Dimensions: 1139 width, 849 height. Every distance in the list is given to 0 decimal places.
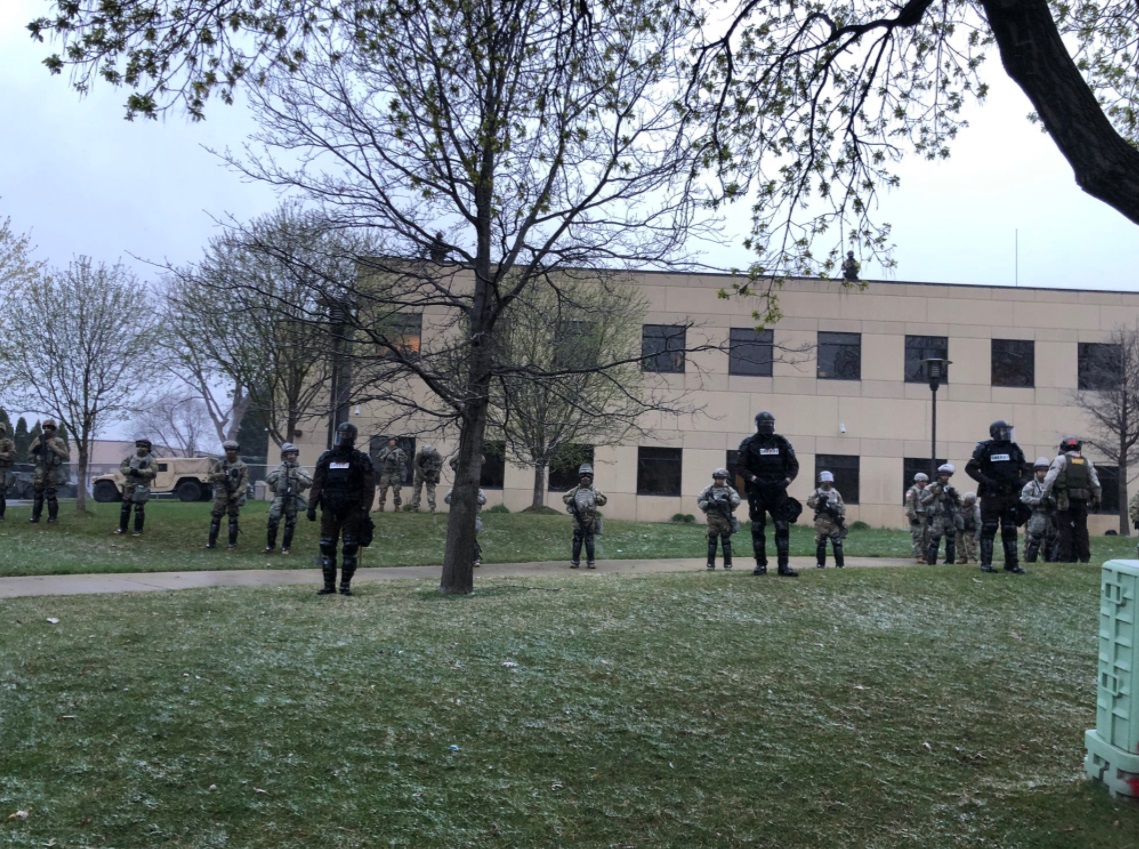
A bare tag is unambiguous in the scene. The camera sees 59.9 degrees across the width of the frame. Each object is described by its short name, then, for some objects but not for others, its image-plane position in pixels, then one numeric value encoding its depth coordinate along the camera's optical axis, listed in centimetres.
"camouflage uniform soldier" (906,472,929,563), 1694
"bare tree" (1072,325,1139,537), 3058
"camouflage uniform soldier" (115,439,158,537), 1842
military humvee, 3431
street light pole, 2292
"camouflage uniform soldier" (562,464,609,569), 1662
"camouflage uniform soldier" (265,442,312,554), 1686
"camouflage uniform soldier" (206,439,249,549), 1719
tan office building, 3359
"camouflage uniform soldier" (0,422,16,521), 1964
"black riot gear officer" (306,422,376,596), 1056
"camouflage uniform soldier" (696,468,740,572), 1559
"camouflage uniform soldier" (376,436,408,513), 2384
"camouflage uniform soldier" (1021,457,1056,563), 1570
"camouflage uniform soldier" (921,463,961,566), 1616
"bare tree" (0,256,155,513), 2289
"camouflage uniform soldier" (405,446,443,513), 2325
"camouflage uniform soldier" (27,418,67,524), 1944
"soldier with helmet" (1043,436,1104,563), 1502
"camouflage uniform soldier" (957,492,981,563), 1616
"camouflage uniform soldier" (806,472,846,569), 1557
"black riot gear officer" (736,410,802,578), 1137
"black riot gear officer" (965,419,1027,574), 1222
